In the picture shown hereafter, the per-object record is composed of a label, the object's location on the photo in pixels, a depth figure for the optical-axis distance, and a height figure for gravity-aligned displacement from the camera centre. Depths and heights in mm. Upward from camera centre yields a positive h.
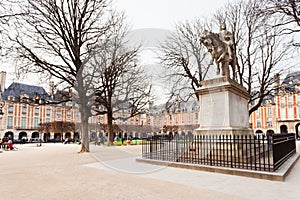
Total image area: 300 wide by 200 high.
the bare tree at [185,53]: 20484 +6618
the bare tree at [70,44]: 15703 +5901
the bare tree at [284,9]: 8790 +4803
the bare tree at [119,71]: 13473 +3656
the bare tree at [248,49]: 19297 +6610
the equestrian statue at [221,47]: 10562 +3762
